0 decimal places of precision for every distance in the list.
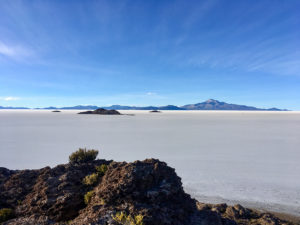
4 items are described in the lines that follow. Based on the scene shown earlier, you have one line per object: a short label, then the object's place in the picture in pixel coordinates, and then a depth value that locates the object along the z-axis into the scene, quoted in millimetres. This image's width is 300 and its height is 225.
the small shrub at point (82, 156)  6555
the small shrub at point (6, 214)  3975
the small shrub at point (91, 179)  4729
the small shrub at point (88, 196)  4227
